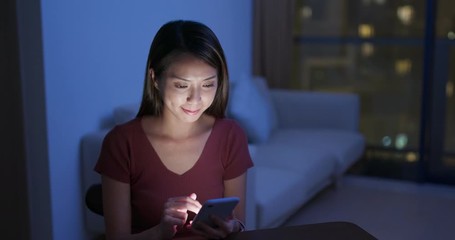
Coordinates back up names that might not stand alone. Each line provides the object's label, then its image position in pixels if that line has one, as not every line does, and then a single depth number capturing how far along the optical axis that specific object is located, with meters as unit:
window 4.64
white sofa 2.57
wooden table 1.21
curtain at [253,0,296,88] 4.43
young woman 1.31
